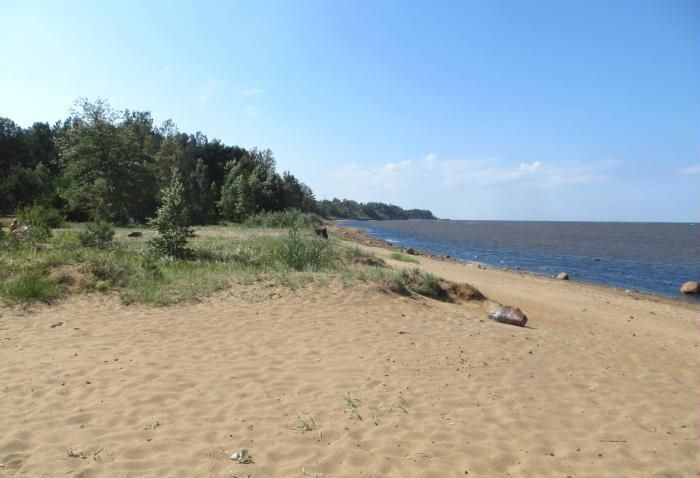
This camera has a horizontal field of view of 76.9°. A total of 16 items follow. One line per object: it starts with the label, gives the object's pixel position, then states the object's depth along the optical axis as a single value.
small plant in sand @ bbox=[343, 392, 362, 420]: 4.68
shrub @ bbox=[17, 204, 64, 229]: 18.09
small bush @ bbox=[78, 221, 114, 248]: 14.39
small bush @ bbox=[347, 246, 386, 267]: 17.30
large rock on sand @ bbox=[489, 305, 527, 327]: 10.28
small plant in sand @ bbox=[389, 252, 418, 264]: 23.69
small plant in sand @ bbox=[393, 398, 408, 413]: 4.87
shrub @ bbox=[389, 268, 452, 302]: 12.16
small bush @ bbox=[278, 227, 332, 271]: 13.48
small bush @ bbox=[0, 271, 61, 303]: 8.87
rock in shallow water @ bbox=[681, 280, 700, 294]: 21.59
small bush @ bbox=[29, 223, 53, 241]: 14.79
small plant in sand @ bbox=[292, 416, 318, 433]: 4.32
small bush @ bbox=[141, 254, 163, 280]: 10.89
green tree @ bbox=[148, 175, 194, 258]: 14.16
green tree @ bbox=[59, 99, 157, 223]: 26.20
